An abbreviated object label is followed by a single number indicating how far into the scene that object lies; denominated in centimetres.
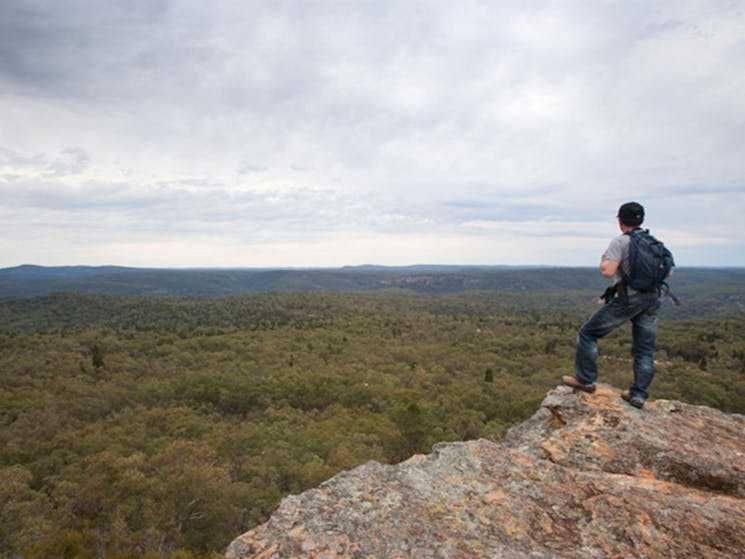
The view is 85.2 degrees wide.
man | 638
